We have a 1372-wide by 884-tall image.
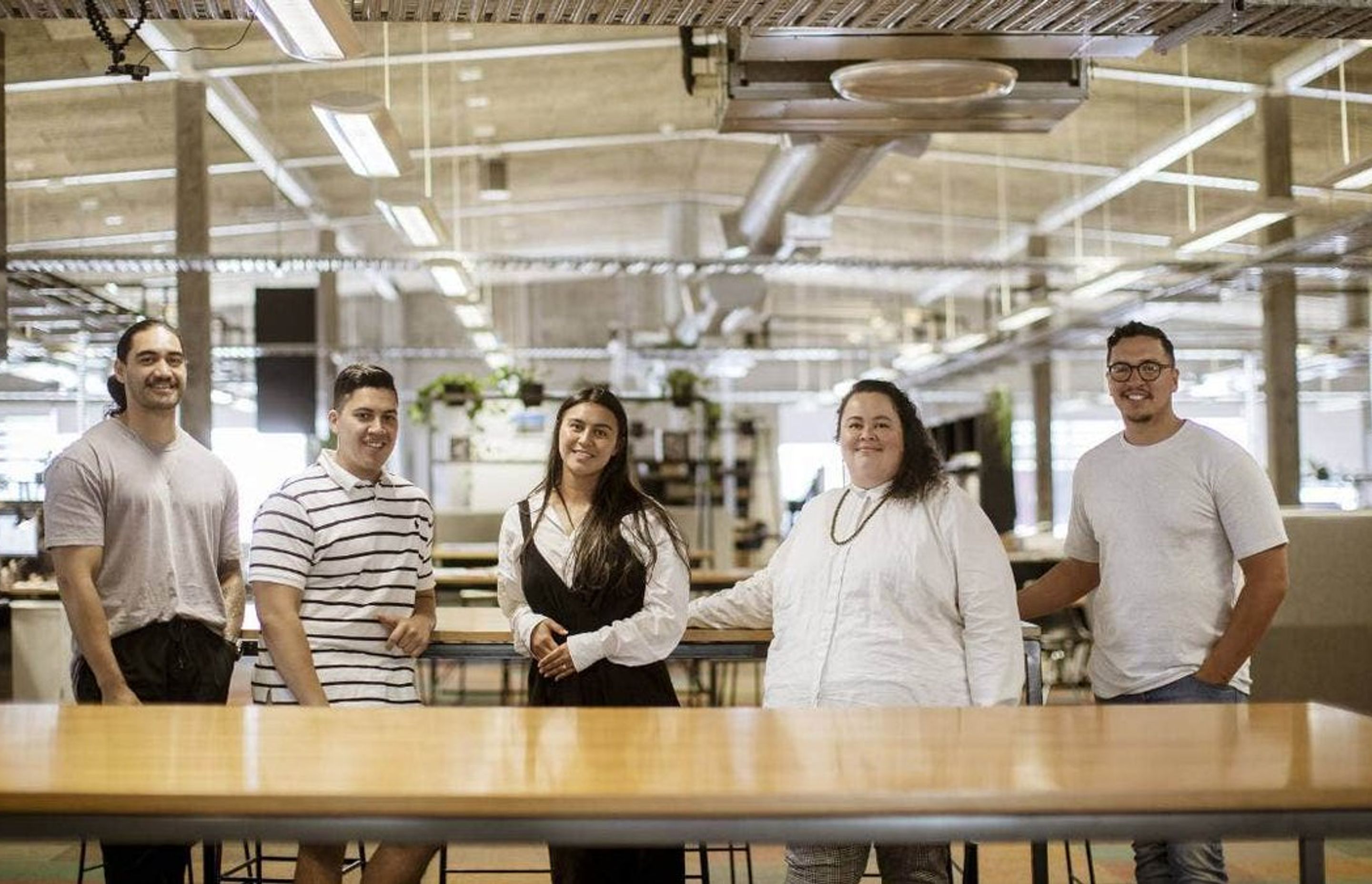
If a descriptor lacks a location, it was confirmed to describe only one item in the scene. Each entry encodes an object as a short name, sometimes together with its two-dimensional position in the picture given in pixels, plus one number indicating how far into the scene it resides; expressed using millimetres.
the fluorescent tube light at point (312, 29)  3885
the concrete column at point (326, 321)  15195
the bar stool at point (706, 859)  3695
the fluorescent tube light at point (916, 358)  16516
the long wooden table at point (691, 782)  1876
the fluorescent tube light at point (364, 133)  5984
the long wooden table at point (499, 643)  3785
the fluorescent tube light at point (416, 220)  7961
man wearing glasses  3146
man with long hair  3178
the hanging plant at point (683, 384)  10562
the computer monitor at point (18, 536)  6613
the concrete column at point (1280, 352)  10992
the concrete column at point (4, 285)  6996
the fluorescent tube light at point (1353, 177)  7340
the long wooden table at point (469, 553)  8539
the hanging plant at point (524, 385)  10227
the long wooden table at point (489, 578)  6824
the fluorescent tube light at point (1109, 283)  11633
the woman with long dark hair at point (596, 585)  3178
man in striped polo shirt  3049
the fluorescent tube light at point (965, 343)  15008
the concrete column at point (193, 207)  10539
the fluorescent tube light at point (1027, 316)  12812
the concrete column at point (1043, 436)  17469
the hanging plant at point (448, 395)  10250
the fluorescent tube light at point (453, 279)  10219
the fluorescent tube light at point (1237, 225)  8227
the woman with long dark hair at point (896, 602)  2852
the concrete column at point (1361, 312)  15930
